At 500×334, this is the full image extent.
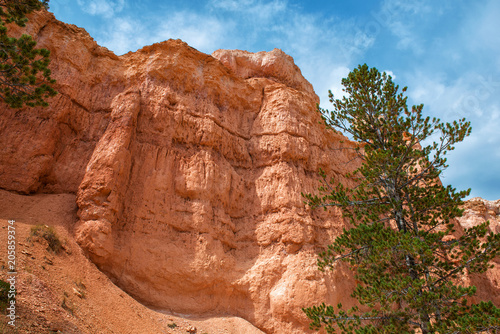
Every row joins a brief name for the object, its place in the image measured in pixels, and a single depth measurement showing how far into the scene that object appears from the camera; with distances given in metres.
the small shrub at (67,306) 8.74
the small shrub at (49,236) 10.95
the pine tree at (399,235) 7.90
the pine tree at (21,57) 8.46
